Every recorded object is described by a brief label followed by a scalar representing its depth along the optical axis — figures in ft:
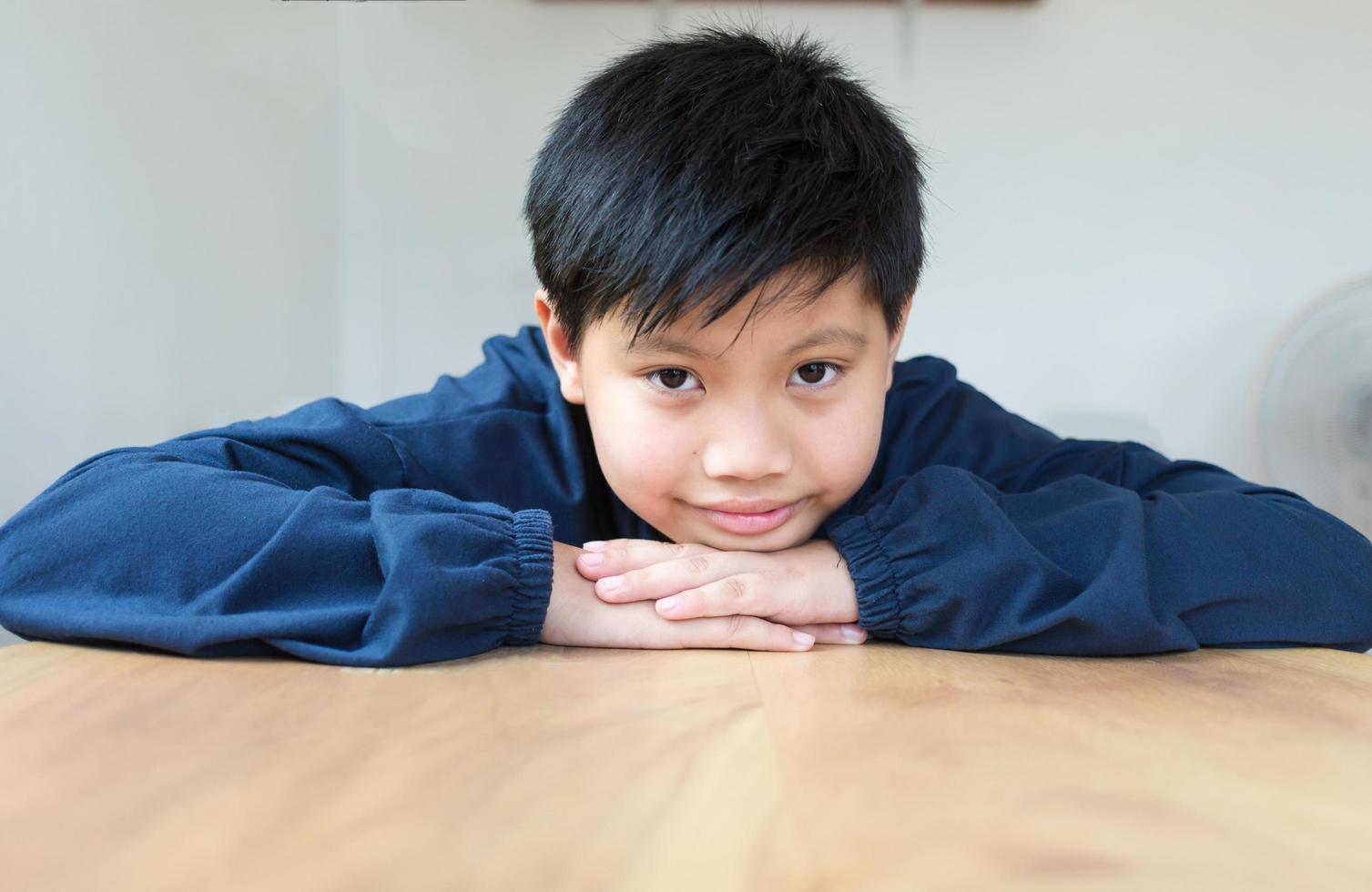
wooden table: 1.49
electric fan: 6.09
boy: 2.72
